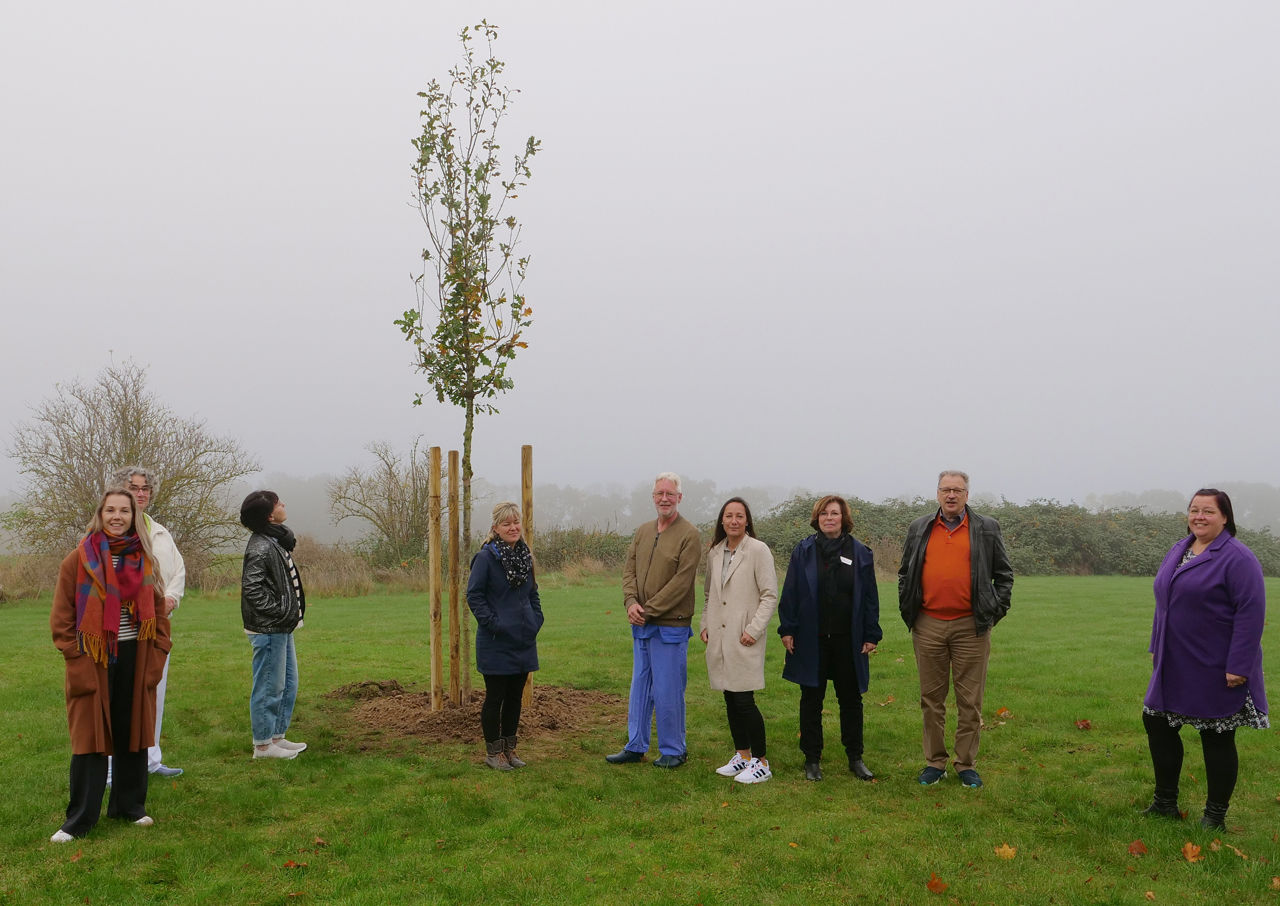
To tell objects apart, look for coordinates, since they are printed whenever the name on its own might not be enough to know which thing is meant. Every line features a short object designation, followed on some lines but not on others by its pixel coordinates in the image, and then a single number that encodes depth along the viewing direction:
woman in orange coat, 5.27
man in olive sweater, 6.74
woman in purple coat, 5.27
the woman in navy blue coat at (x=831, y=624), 6.59
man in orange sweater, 6.24
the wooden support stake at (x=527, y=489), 8.26
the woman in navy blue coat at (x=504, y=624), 6.64
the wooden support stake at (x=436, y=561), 7.96
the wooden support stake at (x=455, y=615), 8.09
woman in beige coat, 6.56
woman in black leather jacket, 6.71
